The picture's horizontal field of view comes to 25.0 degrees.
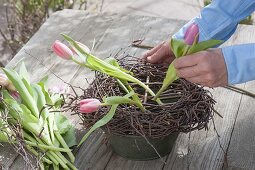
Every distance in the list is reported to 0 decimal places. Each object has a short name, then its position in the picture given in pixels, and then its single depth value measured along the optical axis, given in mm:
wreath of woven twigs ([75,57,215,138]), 1050
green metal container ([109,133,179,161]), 1103
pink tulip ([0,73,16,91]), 1198
